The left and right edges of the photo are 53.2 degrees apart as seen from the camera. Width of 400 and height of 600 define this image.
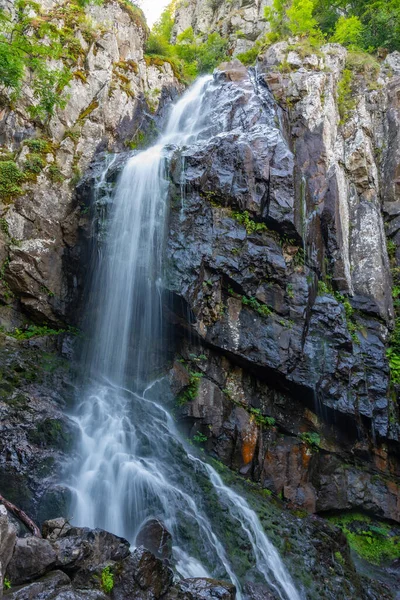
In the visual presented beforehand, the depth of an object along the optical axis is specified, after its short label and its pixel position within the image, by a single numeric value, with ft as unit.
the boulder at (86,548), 13.94
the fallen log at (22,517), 15.39
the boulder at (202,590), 15.14
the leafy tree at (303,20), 58.54
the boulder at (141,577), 14.17
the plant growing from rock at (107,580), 13.97
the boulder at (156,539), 18.22
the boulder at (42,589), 11.09
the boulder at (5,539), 11.35
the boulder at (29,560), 12.34
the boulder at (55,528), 15.61
